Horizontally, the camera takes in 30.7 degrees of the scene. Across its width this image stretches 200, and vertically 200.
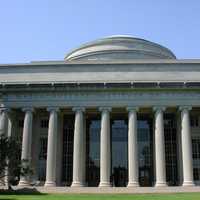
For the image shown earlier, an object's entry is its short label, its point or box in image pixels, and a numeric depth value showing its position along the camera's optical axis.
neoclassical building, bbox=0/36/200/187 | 56.40
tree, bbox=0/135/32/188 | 45.12
